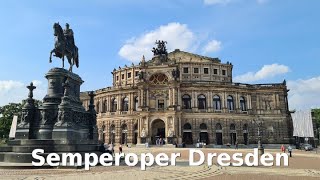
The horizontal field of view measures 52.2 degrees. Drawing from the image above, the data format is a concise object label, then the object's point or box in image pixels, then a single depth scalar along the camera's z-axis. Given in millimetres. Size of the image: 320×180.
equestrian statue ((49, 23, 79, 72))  23625
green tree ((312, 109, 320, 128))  92062
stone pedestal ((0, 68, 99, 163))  19438
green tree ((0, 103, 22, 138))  66375
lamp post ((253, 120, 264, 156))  37562
